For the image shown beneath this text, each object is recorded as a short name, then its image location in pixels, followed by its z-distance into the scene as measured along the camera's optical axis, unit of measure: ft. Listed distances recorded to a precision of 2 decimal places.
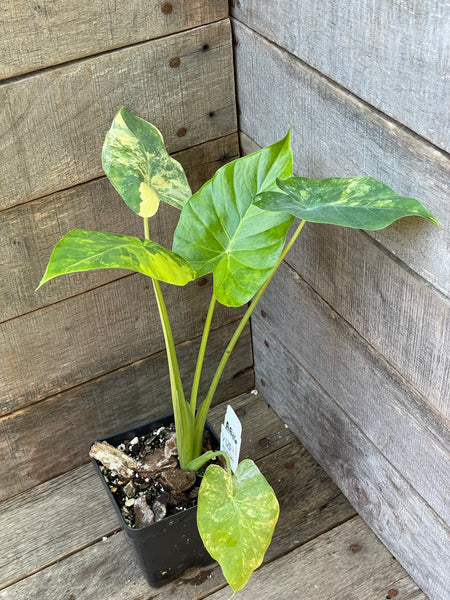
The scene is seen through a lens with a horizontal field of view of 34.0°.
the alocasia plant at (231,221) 3.02
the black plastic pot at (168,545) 3.89
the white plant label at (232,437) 3.84
